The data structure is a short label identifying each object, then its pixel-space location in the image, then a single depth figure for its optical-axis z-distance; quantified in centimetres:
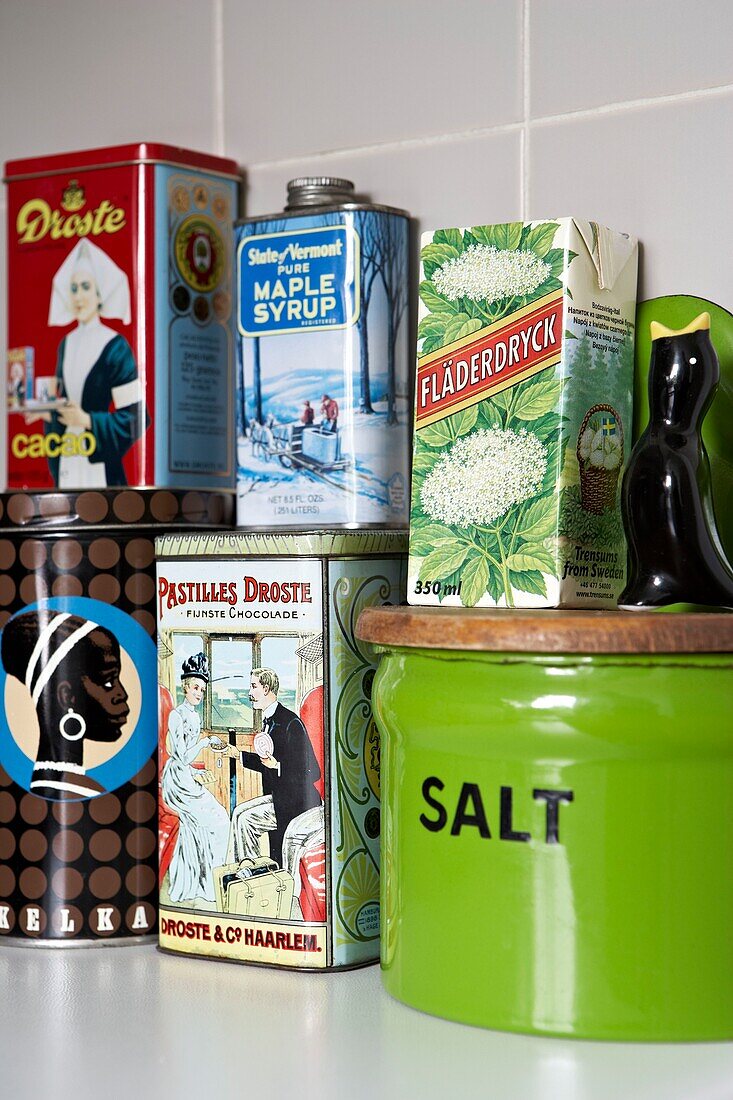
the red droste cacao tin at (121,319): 102
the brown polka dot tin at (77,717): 94
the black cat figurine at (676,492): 89
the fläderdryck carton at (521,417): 91
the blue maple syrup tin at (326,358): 98
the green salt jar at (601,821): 83
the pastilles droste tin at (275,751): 91
